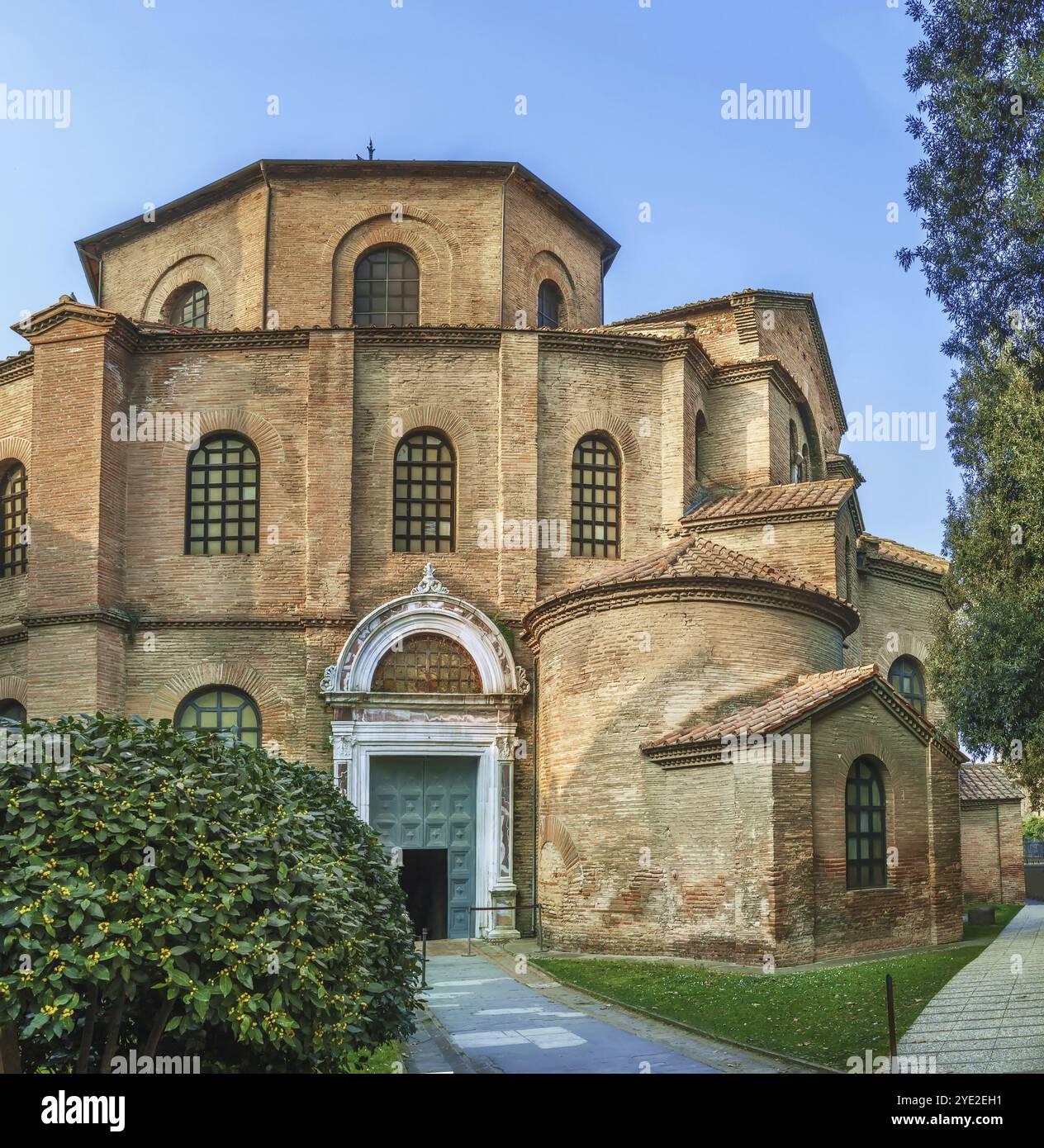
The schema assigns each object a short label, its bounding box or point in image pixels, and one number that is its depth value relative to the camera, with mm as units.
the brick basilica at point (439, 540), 18594
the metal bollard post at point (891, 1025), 9266
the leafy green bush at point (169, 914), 7344
